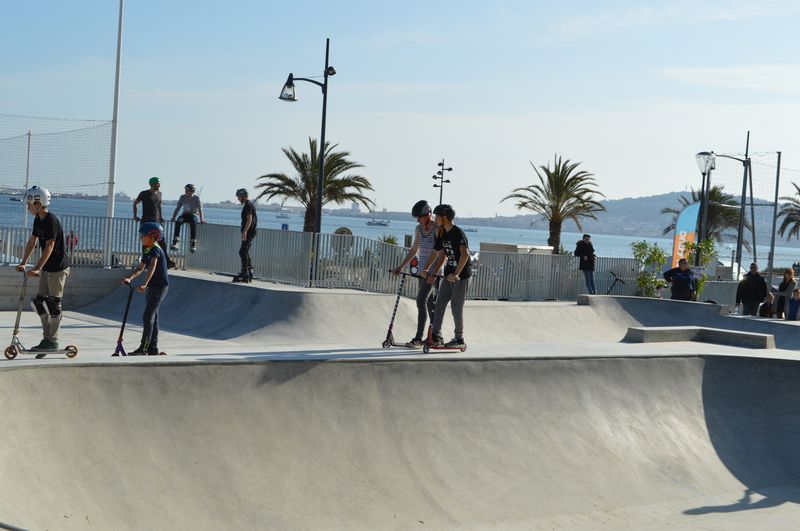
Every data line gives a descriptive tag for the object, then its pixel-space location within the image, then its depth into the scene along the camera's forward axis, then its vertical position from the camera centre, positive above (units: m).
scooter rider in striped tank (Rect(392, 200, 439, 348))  11.62 +0.02
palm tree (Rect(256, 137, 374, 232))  35.75 +2.53
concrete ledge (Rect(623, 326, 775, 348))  15.47 -1.13
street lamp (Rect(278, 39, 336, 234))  23.50 +3.91
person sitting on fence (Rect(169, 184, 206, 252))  19.55 +0.56
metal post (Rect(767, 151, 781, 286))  34.30 +2.55
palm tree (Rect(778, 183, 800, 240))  51.62 +3.56
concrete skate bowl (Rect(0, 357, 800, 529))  7.51 -1.97
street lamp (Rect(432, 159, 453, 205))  46.77 +3.88
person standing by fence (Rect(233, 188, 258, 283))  17.09 +0.18
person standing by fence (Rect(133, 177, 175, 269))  17.08 +0.61
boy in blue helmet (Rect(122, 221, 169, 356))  10.02 -0.51
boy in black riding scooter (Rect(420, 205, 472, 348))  11.15 -0.16
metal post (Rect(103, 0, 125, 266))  20.31 +1.35
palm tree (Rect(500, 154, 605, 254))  38.59 +2.72
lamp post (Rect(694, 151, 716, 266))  26.06 +3.04
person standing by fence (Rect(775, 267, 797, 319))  22.52 -0.34
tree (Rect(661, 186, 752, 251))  49.69 +3.09
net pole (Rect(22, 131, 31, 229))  21.05 +1.28
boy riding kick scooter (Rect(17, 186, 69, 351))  9.41 -0.40
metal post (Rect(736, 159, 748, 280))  31.32 +1.31
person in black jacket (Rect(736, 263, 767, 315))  22.61 -0.42
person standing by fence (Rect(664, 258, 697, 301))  22.75 -0.33
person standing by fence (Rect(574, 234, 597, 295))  24.05 +0.07
